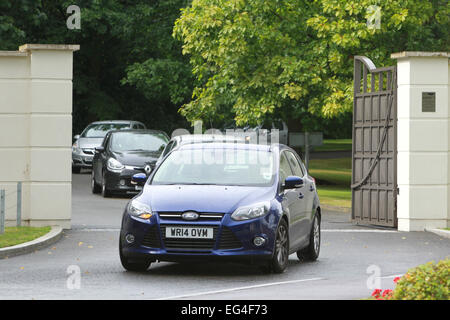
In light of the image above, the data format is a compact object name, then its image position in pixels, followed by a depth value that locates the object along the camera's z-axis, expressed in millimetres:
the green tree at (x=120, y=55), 40406
